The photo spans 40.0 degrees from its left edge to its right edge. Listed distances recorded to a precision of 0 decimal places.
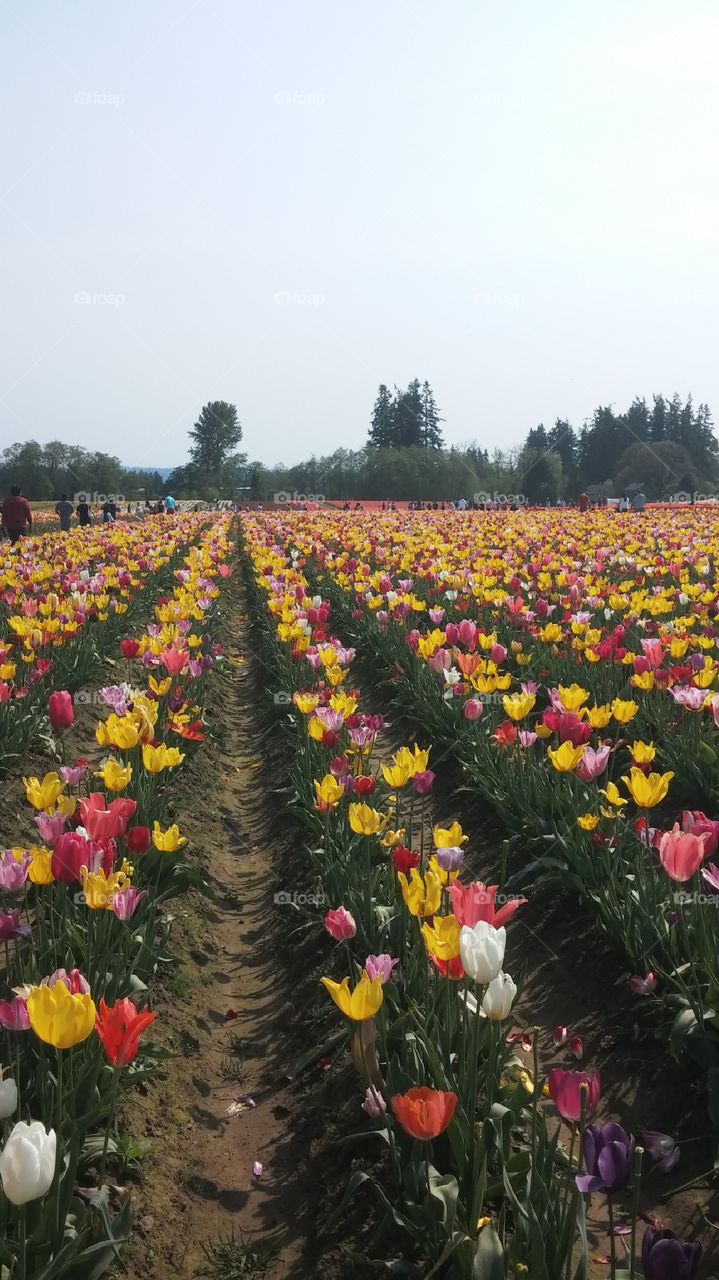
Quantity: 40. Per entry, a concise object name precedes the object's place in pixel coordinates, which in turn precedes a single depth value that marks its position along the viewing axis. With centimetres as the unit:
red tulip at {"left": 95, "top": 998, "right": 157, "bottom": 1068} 216
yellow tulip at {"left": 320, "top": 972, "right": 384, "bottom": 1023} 237
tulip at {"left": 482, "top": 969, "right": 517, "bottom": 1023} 226
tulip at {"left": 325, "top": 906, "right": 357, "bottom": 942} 296
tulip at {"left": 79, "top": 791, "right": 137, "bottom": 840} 315
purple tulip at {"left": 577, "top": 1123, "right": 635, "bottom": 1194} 180
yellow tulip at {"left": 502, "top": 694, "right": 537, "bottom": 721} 466
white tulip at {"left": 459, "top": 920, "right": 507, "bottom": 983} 223
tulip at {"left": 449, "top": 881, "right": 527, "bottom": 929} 241
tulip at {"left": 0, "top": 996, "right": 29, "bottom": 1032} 247
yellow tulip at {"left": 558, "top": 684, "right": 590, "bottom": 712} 472
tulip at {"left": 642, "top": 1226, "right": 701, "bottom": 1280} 158
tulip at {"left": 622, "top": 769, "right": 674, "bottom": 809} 354
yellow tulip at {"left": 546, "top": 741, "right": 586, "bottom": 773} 393
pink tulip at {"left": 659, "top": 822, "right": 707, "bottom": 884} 285
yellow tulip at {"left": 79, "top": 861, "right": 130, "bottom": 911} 292
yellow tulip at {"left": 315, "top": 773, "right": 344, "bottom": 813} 399
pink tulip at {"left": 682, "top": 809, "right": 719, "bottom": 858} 303
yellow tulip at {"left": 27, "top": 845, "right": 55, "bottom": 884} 302
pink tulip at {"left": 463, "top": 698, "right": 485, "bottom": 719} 532
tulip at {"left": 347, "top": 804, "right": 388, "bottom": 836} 363
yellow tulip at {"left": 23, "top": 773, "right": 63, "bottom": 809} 354
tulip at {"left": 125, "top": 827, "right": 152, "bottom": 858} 355
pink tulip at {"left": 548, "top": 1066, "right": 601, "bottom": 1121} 190
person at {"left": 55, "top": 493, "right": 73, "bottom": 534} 2933
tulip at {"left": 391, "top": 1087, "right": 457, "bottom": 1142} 199
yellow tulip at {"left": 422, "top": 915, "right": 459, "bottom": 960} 239
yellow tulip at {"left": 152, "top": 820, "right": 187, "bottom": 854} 377
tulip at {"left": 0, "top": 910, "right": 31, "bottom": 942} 288
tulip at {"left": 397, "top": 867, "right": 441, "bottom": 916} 276
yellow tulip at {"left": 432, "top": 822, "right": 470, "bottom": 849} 311
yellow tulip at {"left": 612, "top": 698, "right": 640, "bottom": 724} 485
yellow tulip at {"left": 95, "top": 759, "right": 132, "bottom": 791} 387
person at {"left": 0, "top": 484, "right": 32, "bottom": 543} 2150
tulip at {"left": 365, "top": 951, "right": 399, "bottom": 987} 259
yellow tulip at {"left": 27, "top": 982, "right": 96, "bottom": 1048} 213
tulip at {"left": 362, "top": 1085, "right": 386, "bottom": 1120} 259
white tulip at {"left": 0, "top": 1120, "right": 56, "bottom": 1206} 178
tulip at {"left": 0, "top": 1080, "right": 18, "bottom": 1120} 204
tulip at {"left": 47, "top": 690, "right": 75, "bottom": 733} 454
